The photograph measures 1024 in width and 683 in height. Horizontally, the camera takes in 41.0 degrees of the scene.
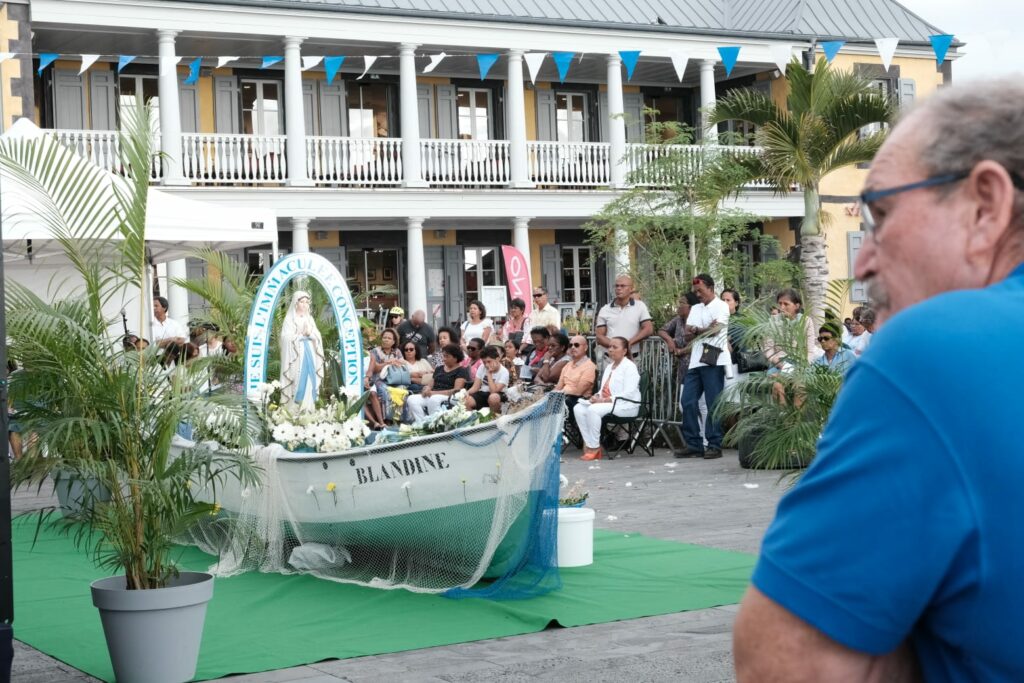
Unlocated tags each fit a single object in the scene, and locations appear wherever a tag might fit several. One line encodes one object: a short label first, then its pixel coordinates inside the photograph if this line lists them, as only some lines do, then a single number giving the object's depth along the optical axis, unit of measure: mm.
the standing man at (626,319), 14797
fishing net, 7504
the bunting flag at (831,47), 23878
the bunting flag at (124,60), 21188
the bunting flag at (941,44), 25031
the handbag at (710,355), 13578
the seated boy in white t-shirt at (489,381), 15255
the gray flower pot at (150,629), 5652
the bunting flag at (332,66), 22547
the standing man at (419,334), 17047
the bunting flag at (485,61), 23891
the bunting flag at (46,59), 21066
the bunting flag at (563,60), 23267
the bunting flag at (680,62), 23984
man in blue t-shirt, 1189
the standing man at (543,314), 17609
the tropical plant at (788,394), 7562
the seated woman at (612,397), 14352
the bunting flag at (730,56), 24930
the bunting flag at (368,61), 23120
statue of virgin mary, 10578
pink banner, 21344
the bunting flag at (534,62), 23611
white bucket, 8156
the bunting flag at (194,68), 21672
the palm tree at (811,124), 14477
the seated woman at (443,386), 15383
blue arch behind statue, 10289
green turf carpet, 6422
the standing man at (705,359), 13625
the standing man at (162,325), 15695
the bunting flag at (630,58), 24594
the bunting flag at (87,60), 20516
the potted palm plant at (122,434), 5656
